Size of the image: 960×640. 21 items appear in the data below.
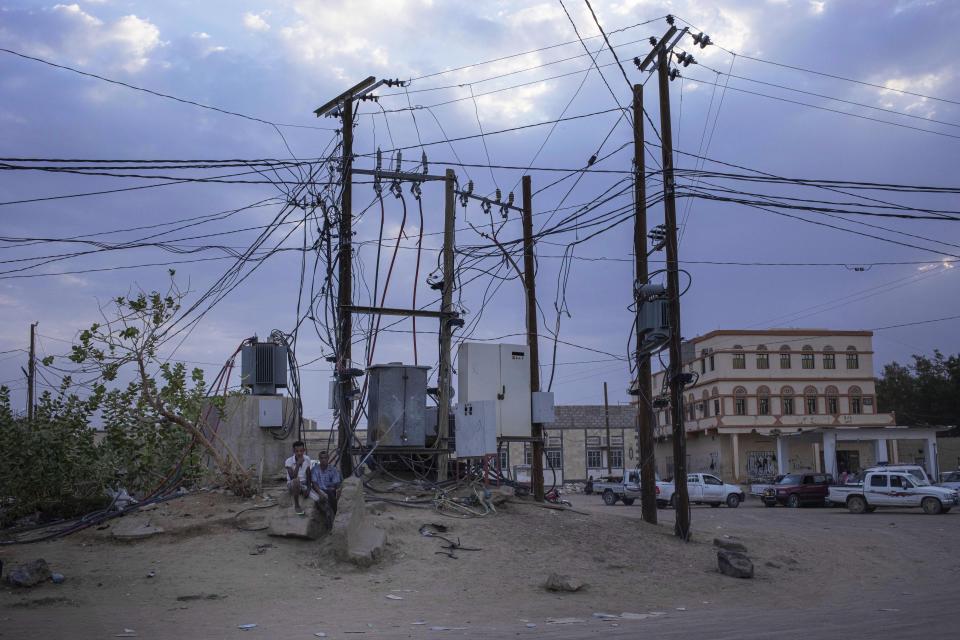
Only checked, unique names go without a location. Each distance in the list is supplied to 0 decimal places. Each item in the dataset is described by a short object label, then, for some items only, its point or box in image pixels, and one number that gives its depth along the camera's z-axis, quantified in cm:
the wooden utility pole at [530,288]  2133
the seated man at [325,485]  1463
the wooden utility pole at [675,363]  1730
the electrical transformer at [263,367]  1892
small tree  1606
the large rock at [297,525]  1415
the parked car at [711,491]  4162
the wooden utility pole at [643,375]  1788
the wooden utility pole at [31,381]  3859
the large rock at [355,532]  1327
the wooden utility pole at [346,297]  1728
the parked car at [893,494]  3288
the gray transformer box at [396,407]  1817
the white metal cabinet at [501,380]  1850
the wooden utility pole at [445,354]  1839
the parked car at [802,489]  4006
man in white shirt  1454
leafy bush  1706
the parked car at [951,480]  3885
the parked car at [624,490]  4369
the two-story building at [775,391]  6431
